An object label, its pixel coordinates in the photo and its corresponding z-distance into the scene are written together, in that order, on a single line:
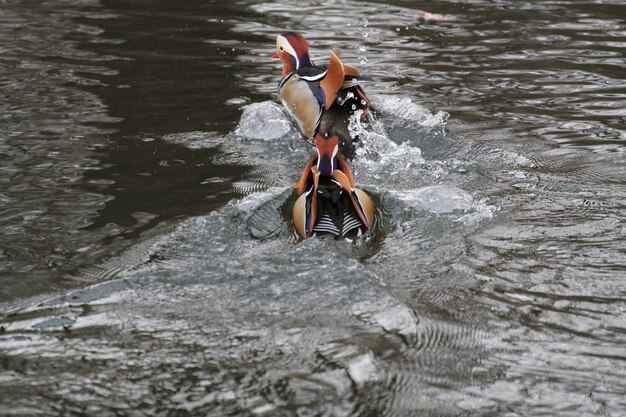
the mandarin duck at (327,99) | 14.62
